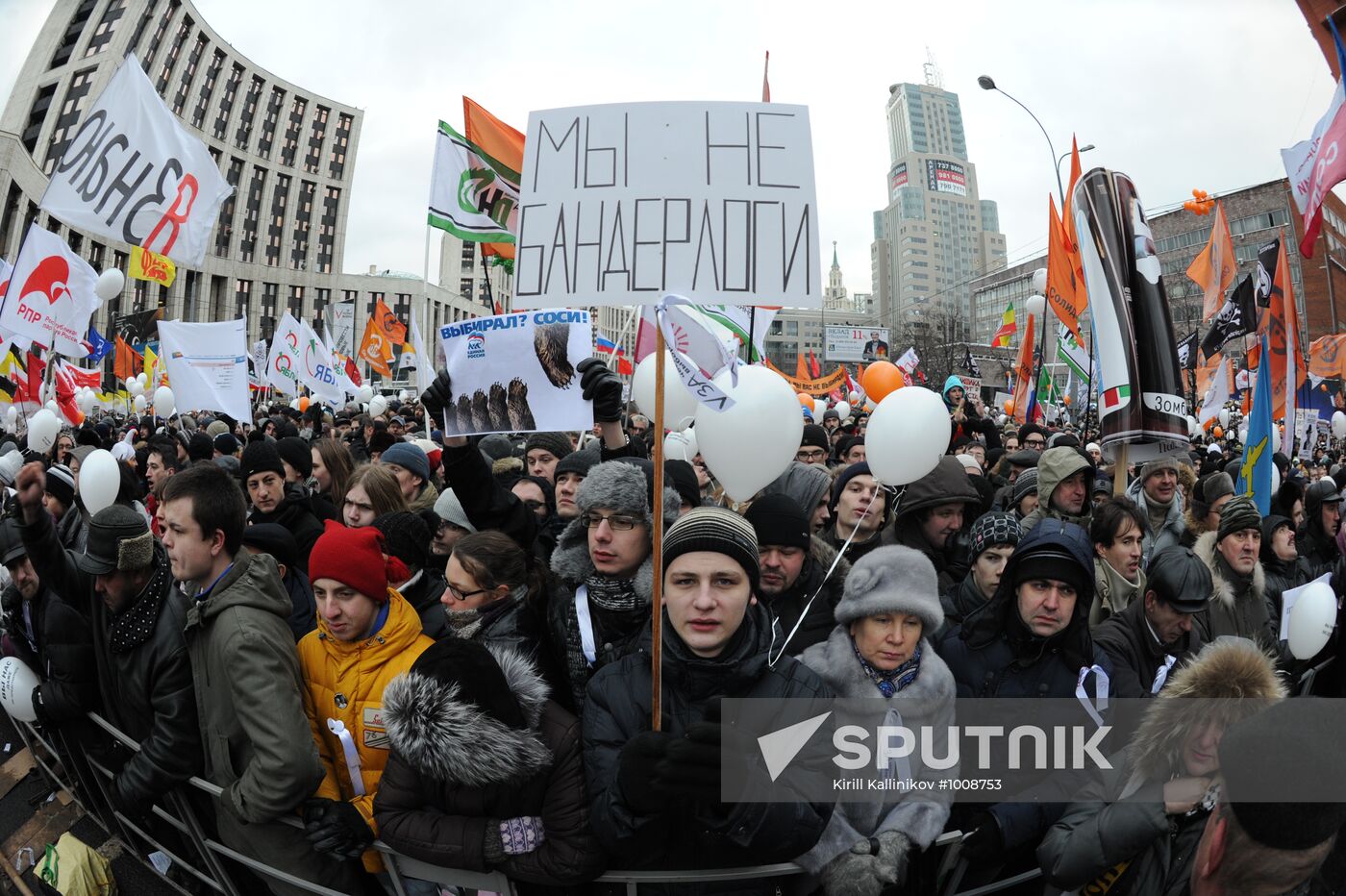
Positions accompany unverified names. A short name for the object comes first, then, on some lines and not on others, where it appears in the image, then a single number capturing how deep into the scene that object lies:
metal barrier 2.10
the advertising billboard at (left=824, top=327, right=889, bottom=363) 52.56
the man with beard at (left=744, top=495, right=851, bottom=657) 3.23
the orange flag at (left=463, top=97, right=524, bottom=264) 7.89
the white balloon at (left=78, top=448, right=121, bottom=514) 4.39
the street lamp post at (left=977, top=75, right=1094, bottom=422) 12.86
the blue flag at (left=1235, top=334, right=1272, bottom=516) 5.36
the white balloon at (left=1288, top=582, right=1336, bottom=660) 3.48
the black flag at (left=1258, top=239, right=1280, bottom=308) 6.95
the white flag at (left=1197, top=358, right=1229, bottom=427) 12.05
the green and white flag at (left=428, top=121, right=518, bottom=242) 7.86
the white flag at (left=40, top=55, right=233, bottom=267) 6.05
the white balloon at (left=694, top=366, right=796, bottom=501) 3.59
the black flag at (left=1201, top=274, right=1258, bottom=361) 7.67
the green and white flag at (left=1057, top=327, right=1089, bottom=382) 11.02
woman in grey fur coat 2.21
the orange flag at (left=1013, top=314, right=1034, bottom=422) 13.76
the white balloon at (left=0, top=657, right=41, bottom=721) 3.40
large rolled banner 4.65
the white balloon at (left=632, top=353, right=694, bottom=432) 5.20
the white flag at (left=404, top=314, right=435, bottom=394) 8.07
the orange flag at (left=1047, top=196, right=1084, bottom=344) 10.65
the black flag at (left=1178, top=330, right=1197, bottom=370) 15.38
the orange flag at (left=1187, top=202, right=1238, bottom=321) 10.00
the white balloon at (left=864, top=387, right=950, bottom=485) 4.02
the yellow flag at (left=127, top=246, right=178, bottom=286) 9.01
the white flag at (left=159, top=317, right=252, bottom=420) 9.99
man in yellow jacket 2.63
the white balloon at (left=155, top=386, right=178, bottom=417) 13.91
